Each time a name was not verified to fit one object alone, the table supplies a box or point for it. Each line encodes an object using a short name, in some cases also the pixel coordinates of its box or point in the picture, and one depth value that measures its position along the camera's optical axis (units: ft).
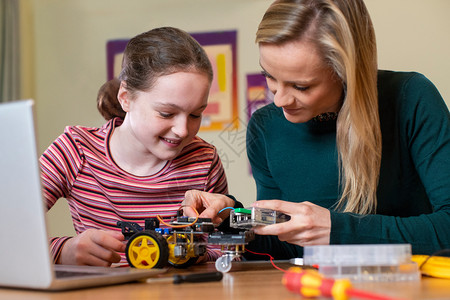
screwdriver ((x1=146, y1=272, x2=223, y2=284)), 2.85
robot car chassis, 3.32
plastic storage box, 2.59
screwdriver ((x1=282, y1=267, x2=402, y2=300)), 2.06
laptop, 2.18
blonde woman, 3.57
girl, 4.87
